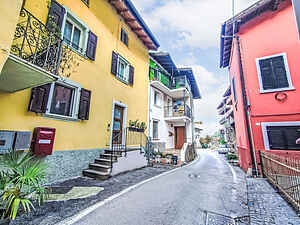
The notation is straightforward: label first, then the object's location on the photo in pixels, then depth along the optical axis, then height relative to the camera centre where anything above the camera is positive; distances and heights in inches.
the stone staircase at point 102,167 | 207.5 -43.1
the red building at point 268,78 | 229.5 +113.6
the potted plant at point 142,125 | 355.1 +35.7
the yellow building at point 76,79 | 136.9 +80.9
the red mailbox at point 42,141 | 163.6 -3.2
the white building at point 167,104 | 478.3 +134.8
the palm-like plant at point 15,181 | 83.5 -28.5
